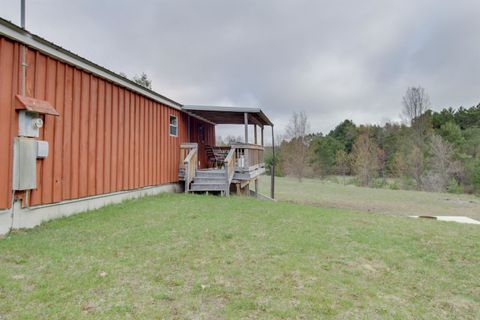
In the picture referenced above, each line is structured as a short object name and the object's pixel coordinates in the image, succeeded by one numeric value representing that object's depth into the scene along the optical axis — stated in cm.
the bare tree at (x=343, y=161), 3025
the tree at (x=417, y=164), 2462
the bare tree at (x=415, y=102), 2986
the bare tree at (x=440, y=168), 2280
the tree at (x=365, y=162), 2636
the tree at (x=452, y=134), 2520
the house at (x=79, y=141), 439
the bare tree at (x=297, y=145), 2940
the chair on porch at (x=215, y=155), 1205
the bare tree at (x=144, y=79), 2508
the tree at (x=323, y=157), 3188
